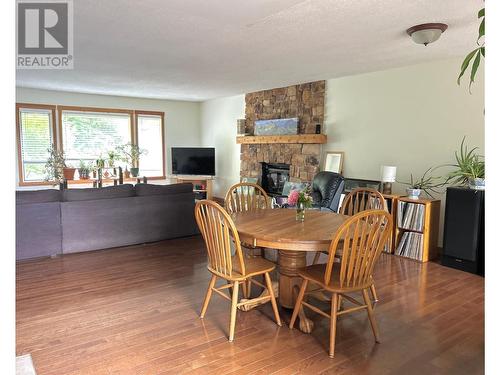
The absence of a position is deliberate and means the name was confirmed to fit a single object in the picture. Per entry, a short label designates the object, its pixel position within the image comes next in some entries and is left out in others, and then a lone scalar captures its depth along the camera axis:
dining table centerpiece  2.97
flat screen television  8.34
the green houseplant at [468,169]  3.83
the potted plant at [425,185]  4.48
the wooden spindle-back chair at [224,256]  2.43
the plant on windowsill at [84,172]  7.09
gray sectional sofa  4.03
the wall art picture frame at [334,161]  5.75
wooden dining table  2.39
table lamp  4.61
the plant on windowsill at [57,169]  7.09
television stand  8.36
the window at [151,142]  8.62
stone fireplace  6.14
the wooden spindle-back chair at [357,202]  3.31
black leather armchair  4.93
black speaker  3.80
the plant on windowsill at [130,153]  8.24
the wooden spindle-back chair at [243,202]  3.66
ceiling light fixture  3.15
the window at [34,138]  7.16
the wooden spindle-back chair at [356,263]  2.22
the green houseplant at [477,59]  1.34
